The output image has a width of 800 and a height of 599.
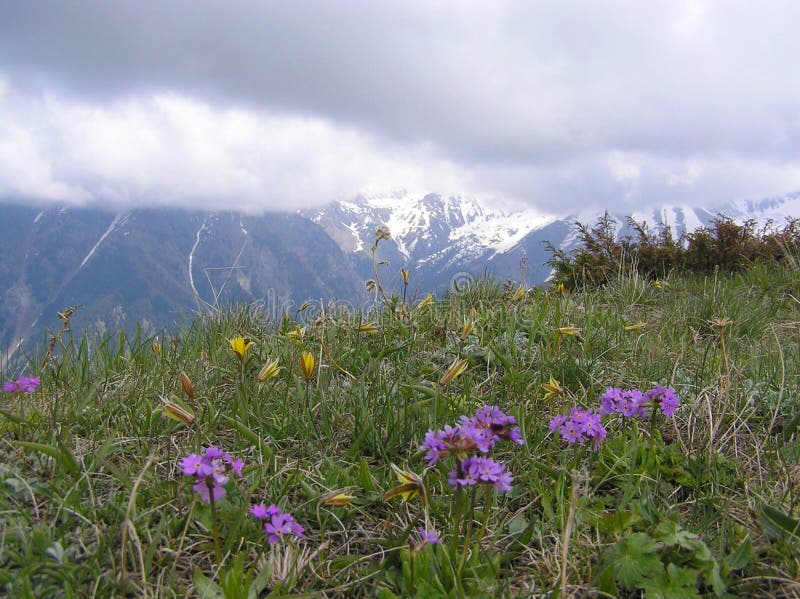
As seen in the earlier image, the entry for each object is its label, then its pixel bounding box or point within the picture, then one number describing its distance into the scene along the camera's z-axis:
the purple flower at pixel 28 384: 0.69
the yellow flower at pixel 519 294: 1.07
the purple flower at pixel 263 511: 0.48
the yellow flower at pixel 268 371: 0.68
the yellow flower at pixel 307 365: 0.69
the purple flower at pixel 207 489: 0.46
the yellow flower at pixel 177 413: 0.55
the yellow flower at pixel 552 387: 0.70
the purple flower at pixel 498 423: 0.47
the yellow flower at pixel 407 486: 0.48
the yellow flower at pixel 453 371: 0.66
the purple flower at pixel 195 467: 0.46
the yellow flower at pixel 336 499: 0.52
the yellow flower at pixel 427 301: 1.15
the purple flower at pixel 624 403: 0.60
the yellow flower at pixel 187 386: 0.63
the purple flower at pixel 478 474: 0.45
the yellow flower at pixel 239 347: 0.65
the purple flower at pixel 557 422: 0.57
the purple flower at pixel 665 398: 0.57
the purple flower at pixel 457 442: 0.45
